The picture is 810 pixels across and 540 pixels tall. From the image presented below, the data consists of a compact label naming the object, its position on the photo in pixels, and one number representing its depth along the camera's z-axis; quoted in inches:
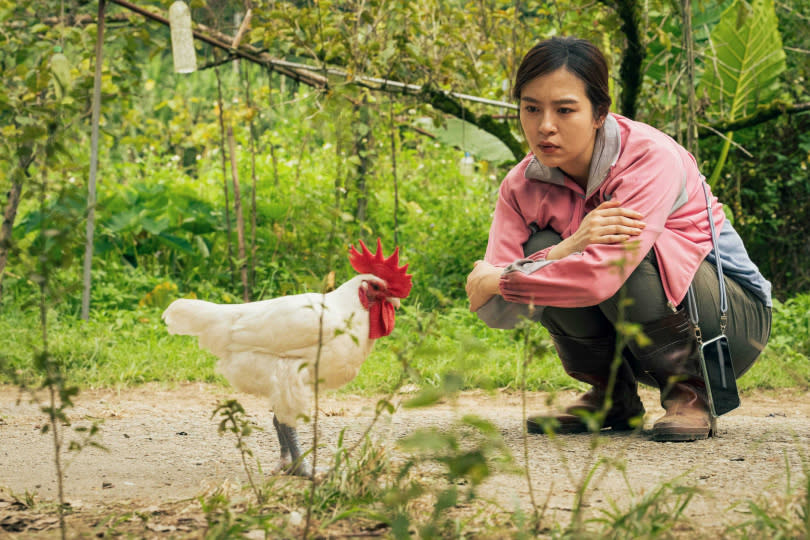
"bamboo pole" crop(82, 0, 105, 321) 200.1
